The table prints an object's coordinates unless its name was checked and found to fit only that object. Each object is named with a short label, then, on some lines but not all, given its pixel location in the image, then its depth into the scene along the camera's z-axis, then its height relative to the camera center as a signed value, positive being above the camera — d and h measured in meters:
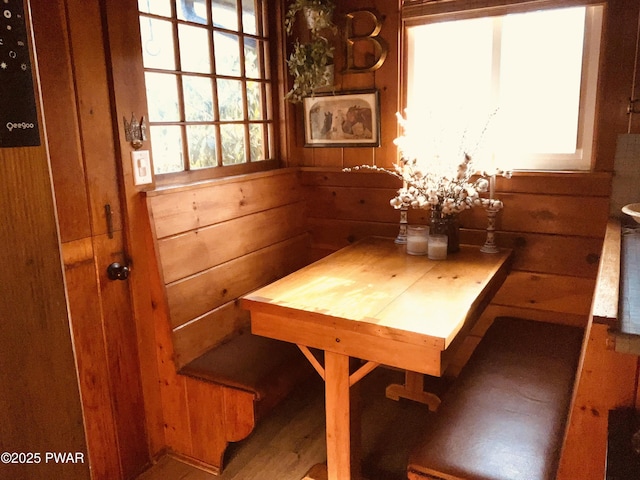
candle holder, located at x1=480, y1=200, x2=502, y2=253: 2.32 -0.42
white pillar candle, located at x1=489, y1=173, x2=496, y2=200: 2.33 -0.23
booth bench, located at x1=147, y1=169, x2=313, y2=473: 2.07 -0.83
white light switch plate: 2.01 -0.10
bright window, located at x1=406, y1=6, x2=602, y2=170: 2.32 +0.24
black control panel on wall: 0.76 +0.09
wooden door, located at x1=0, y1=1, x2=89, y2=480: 0.77 -0.24
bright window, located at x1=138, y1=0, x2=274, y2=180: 2.16 +0.25
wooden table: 1.54 -0.55
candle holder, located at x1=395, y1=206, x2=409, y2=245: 2.54 -0.46
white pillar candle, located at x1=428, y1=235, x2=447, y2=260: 2.26 -0.48
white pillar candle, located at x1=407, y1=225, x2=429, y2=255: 2.37 -0.47
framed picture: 2.75 +0.09
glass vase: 2.33 -0.40
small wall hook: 1.97 +0.03
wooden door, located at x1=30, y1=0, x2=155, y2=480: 1.74 -0.28
